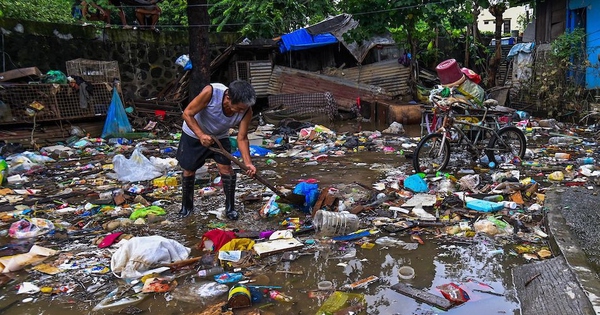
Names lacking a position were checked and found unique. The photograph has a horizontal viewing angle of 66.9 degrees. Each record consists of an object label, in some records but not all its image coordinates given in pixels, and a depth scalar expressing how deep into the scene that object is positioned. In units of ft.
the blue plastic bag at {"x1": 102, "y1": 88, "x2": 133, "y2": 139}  32.42
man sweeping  13.07
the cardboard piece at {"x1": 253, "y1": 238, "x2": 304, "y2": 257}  11.62
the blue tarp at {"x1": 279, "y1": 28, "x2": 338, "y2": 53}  45.57
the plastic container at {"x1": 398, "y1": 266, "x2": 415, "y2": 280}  10.28
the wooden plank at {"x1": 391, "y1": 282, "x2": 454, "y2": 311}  8.94
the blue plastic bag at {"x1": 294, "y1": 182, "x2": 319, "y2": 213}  15.26
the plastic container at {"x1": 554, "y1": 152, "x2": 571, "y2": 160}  22.20
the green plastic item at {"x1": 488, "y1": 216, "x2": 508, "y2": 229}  12.80
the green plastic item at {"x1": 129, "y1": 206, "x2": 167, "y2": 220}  14.98
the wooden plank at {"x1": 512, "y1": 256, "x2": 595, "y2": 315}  8.45
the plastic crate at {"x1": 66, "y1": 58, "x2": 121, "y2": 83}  34.53
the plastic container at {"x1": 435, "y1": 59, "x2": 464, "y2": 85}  21.15
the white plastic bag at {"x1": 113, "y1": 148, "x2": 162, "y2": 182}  20.59
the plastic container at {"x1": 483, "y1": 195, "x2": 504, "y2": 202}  15.32
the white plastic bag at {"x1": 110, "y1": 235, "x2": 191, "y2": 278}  10.66
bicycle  19.94
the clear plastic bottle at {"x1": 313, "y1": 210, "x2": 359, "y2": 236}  12.92
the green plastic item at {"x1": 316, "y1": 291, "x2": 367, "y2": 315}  8.89
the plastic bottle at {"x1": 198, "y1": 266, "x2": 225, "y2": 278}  10.54
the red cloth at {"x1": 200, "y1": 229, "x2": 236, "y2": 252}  12.16
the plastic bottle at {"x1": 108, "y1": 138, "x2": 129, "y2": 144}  30.81
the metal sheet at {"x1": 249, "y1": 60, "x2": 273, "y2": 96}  44.73
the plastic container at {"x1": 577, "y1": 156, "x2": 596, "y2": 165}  20.67
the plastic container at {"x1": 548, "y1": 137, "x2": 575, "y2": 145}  26.44
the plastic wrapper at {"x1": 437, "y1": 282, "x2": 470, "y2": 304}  9.14
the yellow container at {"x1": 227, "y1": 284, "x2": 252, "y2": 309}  9.03
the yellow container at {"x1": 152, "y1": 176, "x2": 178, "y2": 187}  19.52
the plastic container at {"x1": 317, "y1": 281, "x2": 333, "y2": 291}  9.84
